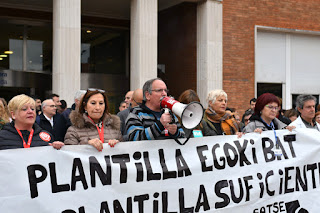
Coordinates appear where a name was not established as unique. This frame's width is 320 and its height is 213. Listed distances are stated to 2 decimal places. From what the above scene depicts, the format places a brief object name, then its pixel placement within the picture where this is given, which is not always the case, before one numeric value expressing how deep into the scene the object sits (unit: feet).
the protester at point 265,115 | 16.37
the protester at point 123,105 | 25.67
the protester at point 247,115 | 32.07
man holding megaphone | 12.83
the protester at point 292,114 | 28.09
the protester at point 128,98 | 23.41
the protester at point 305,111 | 18.47
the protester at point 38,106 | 31.55
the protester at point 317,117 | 23.27
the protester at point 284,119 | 27.30
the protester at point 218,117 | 16.76
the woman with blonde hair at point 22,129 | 12.14
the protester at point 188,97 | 16.35
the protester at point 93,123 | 12.94
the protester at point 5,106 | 17.21
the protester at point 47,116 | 23.84
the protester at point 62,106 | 31.93
